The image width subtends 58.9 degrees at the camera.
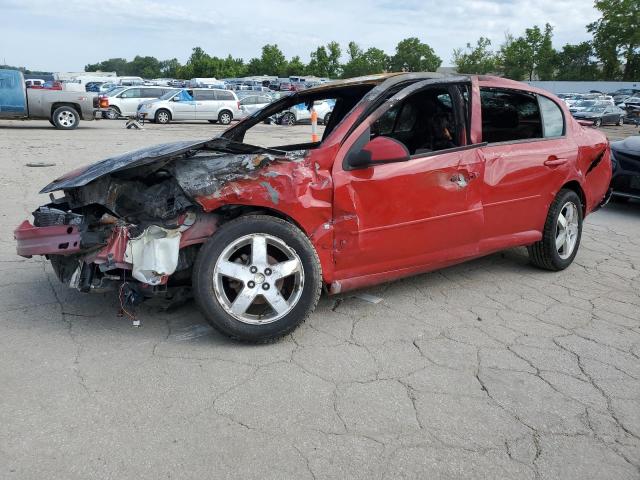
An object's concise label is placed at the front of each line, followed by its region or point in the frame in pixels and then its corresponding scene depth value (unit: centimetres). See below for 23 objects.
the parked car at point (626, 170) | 782
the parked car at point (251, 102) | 2725
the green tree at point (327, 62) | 9562
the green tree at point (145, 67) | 13862
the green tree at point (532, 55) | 7875
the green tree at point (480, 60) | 7844
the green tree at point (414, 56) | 8988
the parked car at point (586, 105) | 3078
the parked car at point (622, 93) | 4772
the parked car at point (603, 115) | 2975
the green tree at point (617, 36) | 7212
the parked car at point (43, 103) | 1769
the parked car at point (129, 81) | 4584
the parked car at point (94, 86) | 4126
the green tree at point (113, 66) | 15658
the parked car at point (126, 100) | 2612
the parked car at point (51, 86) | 1930
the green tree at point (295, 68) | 9912
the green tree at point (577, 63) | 7944
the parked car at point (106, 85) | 4118
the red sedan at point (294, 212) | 345
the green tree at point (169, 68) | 12526
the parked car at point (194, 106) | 2481
